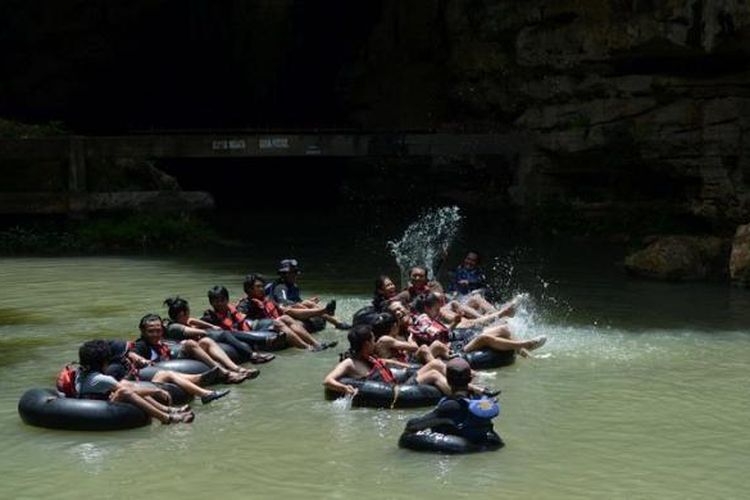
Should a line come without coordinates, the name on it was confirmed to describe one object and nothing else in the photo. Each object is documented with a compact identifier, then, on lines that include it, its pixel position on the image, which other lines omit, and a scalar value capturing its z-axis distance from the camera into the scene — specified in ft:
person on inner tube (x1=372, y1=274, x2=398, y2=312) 43.37
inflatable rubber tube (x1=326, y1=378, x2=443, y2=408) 33.91
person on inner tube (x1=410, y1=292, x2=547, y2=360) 39.14
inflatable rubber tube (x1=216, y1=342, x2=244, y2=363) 40.07
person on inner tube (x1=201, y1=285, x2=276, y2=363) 41.78
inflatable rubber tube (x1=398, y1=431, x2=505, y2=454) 28.78
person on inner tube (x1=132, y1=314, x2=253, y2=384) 35.78
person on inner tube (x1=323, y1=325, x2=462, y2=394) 34.45
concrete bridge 80.12
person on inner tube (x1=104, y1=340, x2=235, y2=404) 32.58
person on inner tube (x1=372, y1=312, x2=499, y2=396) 36.70
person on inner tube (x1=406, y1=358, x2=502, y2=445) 28.32
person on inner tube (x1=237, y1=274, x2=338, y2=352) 44.52
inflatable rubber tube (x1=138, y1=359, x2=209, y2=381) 34.73
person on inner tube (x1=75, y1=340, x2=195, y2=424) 31.09
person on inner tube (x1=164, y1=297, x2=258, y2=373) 39.24
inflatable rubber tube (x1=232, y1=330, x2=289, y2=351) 42.68
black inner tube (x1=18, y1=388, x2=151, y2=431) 31.07
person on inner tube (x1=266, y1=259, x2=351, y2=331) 47.73
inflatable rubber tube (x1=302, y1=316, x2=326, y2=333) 48.26
